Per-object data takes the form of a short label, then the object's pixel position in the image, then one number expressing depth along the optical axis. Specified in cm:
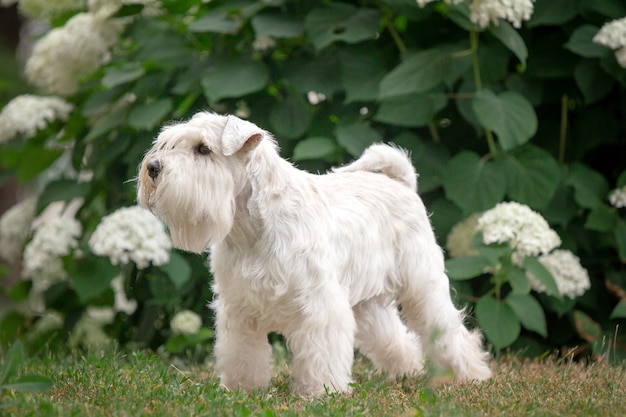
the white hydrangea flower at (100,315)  1353
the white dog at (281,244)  742
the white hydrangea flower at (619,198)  1147
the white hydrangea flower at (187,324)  1170
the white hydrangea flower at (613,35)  1119
